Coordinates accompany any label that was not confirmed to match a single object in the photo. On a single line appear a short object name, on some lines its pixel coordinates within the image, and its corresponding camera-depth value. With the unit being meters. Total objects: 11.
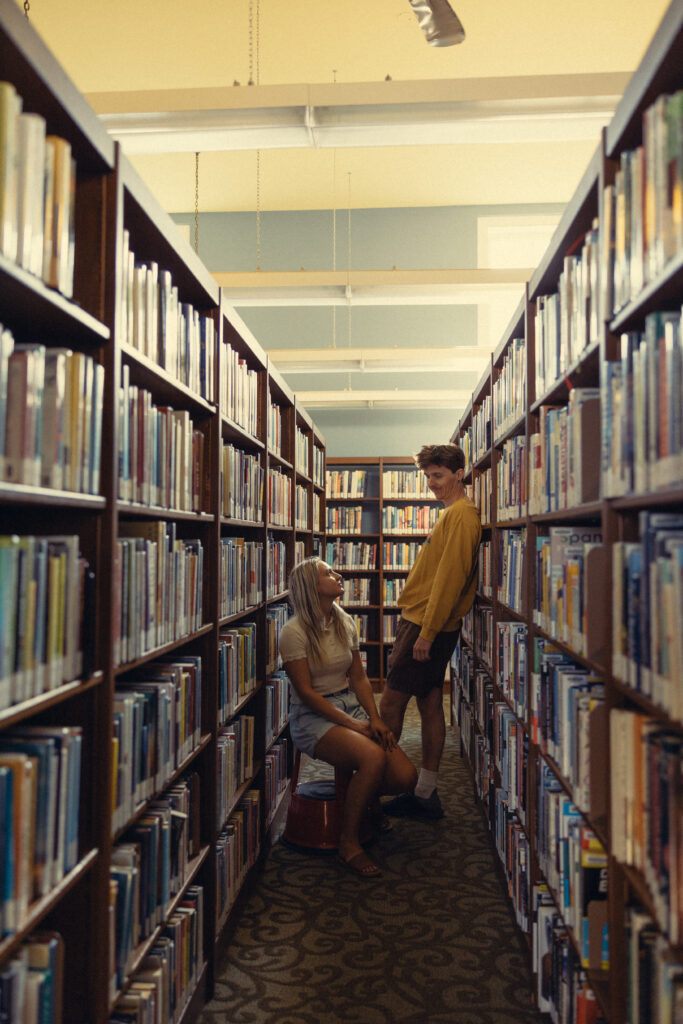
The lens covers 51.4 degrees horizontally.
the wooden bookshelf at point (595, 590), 1.12
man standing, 3.22
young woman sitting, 2.83
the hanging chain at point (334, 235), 5.85
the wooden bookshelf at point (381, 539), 6.41
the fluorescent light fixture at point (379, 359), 4.56
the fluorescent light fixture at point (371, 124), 2.22
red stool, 2.98
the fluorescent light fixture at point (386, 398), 5.36
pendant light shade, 2.60
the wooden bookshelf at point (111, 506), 1.15
